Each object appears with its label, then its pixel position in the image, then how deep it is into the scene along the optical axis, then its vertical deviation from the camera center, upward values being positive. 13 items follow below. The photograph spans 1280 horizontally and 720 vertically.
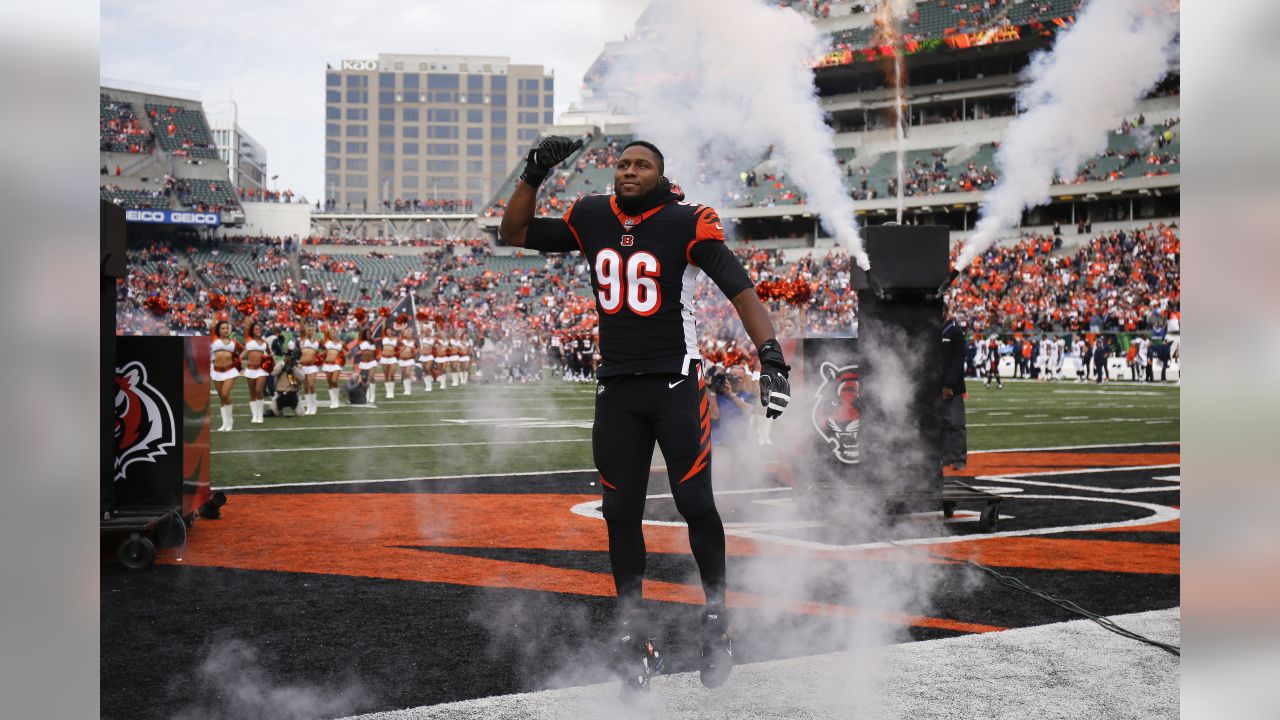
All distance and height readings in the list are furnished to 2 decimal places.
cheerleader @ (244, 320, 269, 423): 16.97 -0.25
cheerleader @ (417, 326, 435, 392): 27.00 -0.14
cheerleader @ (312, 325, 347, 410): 20.72 -0.15
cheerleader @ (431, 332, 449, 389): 27.55 -0.18
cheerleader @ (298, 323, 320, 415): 18.70 -0.21
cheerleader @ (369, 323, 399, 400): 23.86 -0.15
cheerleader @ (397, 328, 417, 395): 24.84 -0.15
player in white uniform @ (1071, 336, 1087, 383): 33.72 -0.02
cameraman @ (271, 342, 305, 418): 18.08 -0.54
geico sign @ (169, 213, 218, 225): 51.58 +6.13
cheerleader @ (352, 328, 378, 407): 21.76 -0.14
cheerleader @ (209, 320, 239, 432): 15.68 -0.23
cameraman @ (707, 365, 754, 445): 11.49 -0.55
